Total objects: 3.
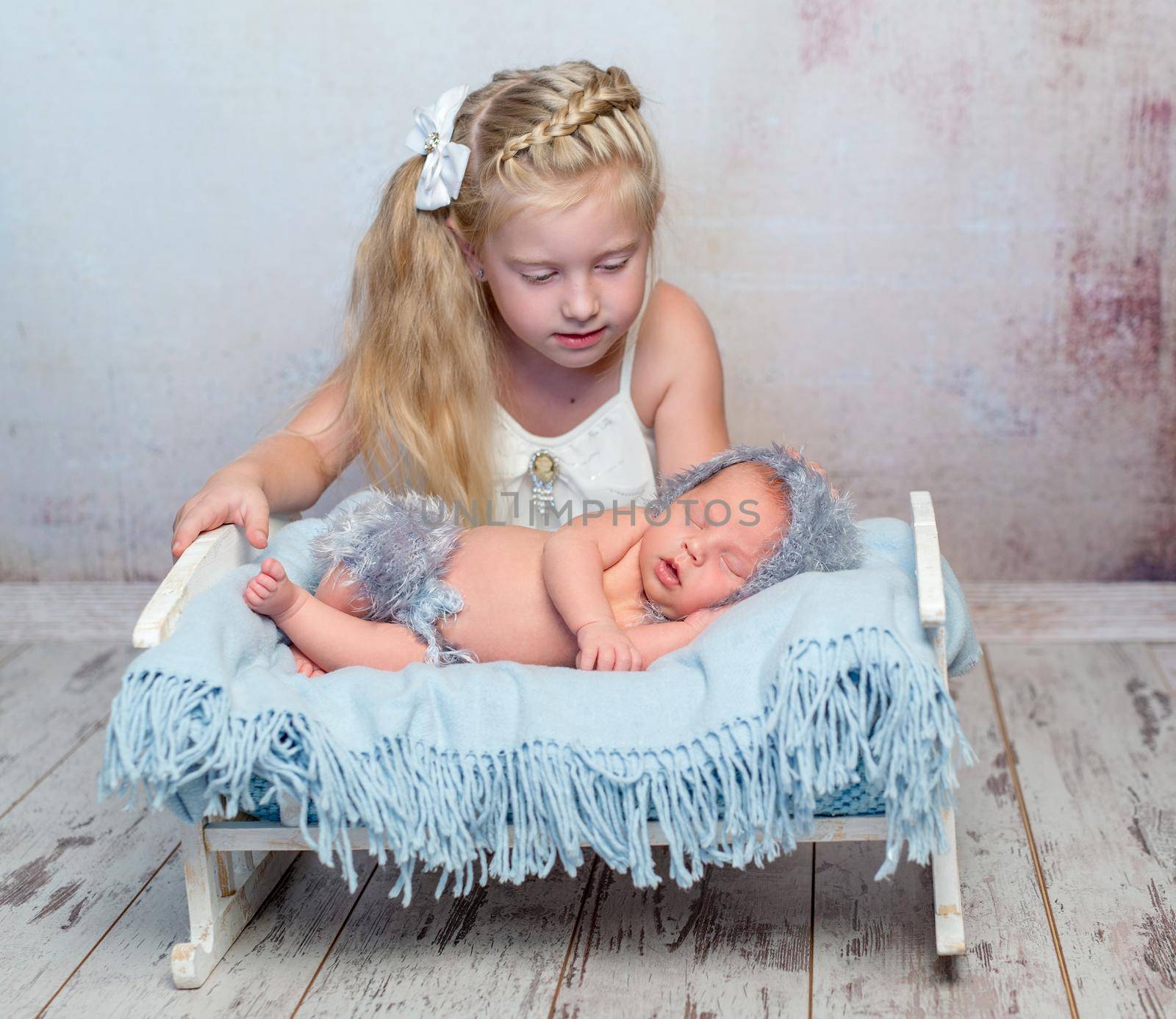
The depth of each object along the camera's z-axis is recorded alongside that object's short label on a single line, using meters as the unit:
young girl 1.51
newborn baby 1.36
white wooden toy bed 1.18
